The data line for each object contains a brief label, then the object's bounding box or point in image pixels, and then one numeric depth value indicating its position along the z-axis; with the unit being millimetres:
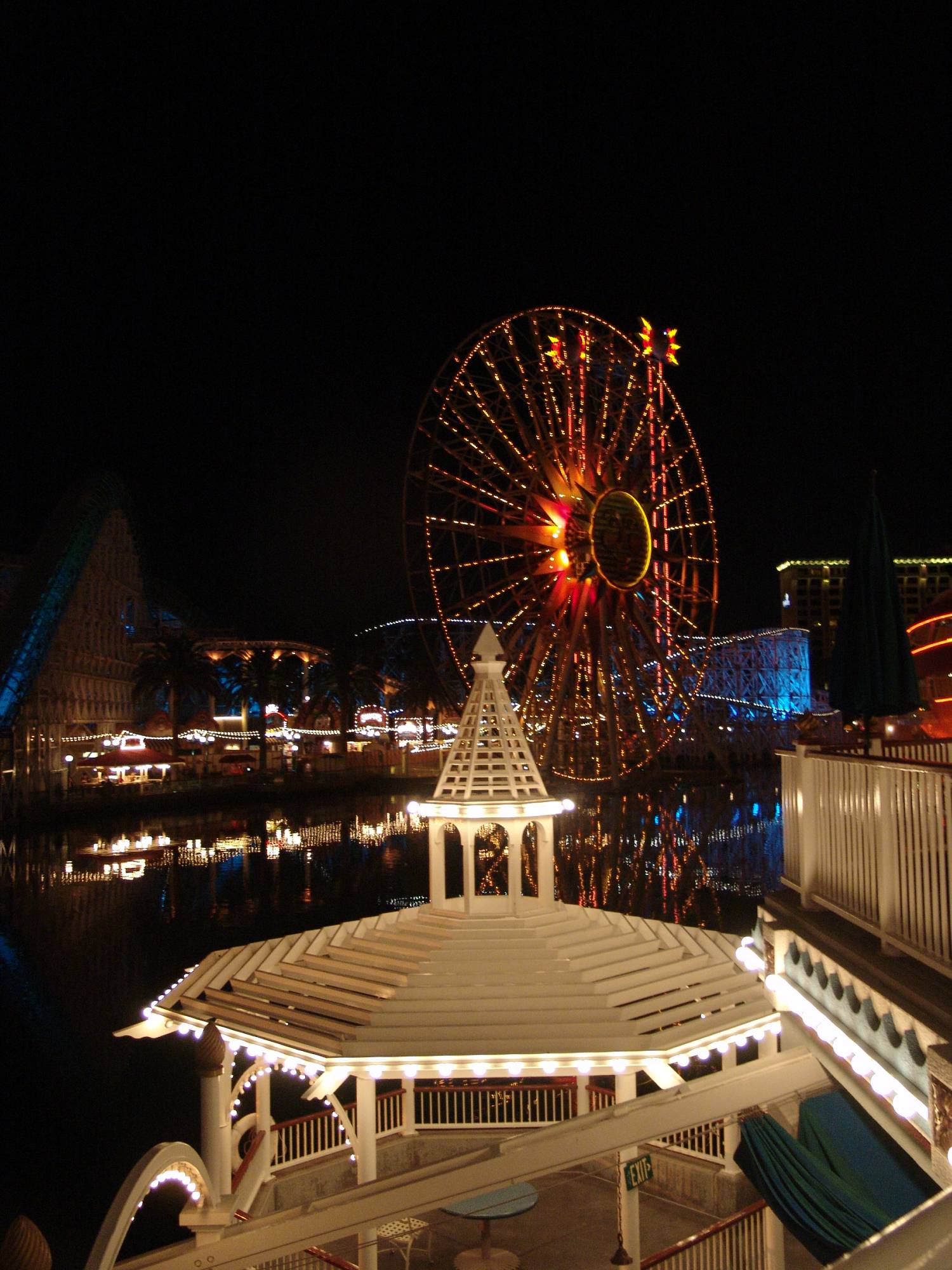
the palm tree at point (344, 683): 69750
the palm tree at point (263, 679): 67875
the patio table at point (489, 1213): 8867
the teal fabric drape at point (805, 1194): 5527
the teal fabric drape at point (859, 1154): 5832
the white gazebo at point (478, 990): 7879
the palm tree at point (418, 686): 70875
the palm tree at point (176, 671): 65812
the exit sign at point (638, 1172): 7426
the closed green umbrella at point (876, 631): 8562
